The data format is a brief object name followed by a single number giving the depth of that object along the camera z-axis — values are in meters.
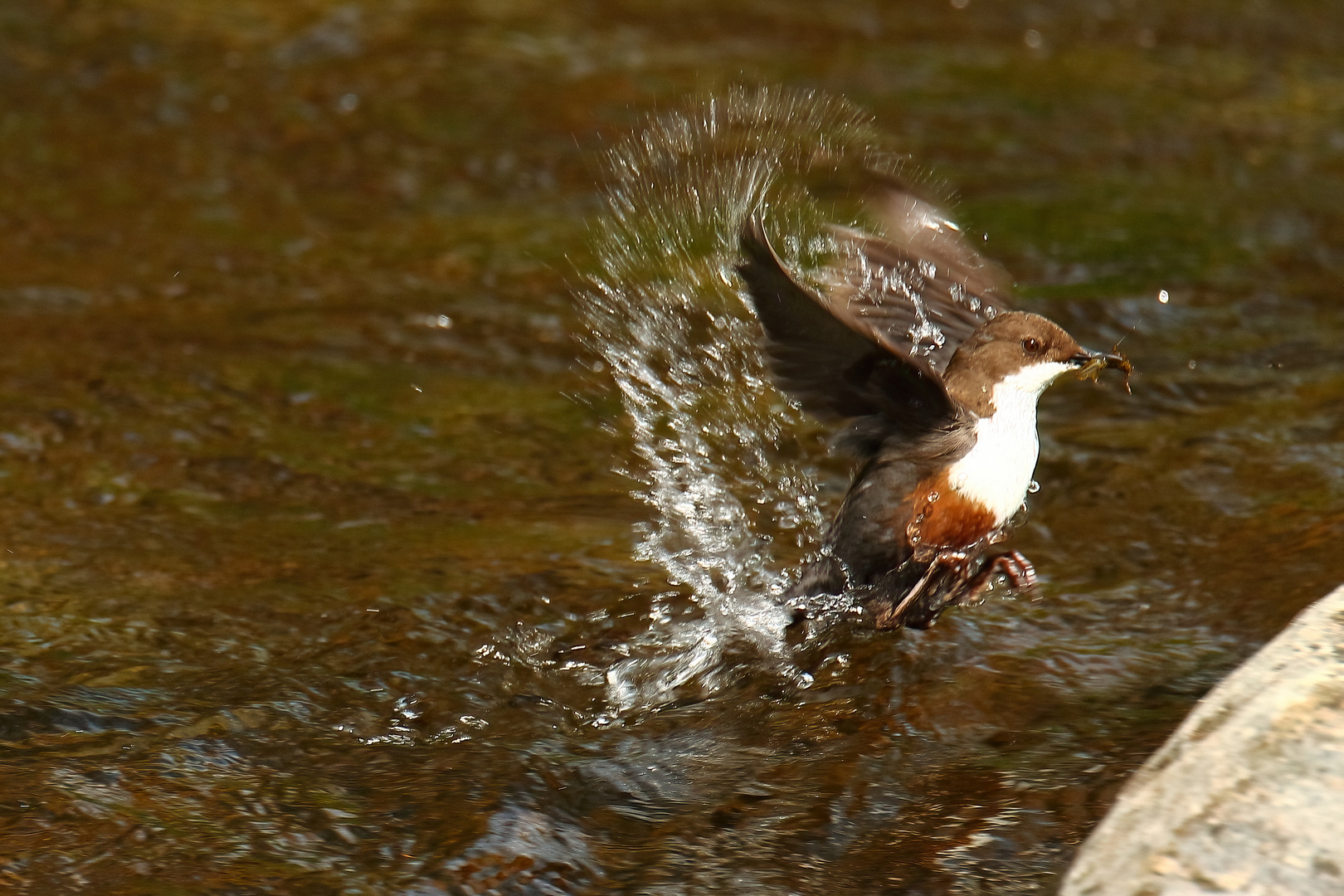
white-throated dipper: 8.84
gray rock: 6.20
